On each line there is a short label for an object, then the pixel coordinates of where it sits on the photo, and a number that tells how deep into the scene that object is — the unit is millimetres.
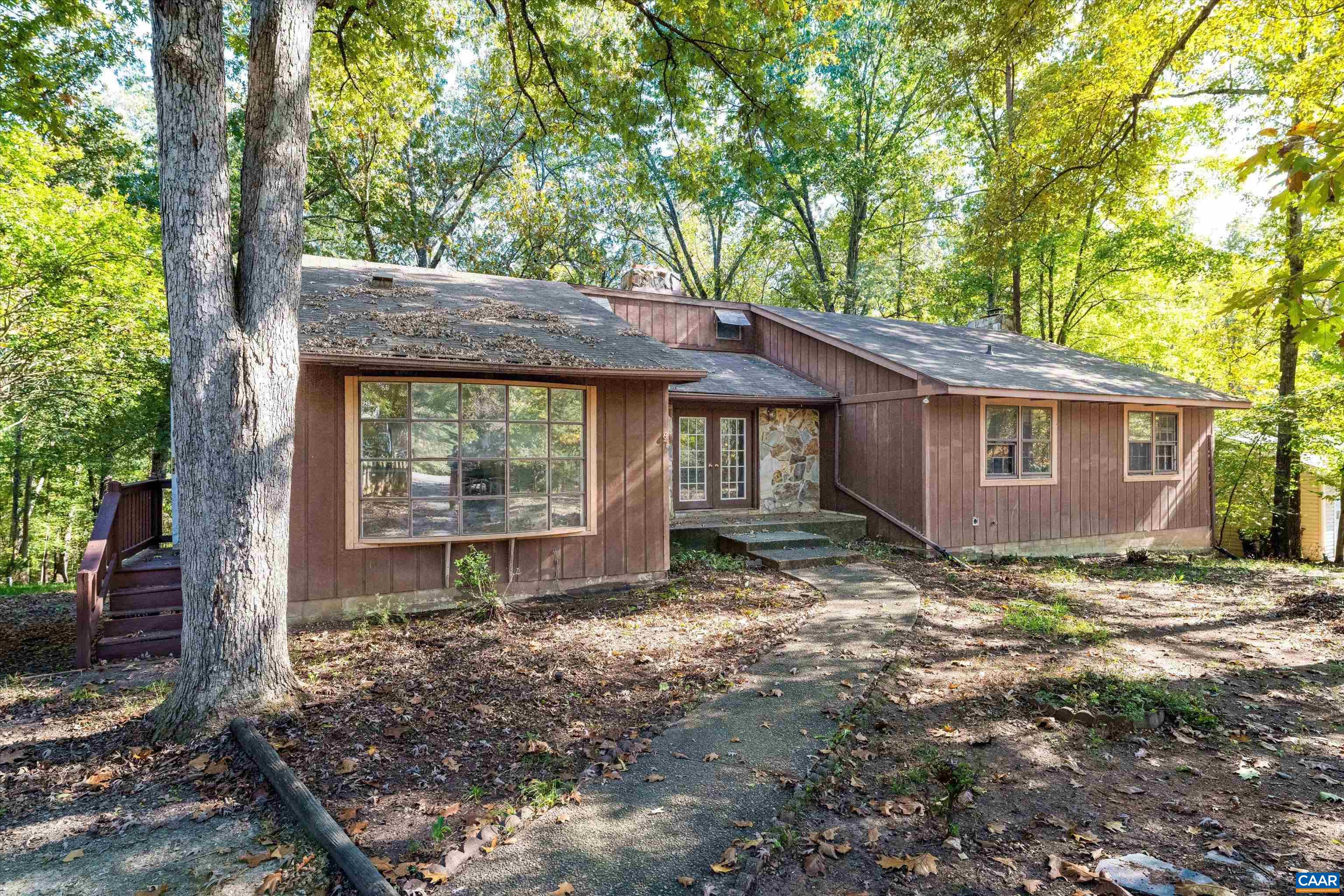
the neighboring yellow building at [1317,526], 14703
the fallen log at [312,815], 2432
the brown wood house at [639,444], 6398
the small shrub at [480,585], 6426
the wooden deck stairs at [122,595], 5289
